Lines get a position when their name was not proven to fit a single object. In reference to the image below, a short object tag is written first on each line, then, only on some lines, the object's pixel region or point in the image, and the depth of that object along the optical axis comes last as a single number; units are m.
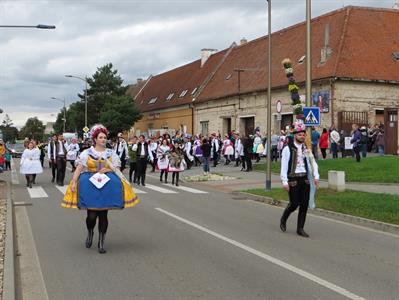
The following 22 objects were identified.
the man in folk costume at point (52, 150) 20.41
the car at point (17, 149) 52.62
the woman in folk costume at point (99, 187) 7.84
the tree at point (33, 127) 144.50
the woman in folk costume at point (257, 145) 29.58
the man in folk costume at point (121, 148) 22.28
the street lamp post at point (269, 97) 18.59
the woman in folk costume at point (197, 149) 31.91
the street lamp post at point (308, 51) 16.09
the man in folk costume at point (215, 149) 31.22
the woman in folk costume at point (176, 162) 20.30
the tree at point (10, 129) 144.52
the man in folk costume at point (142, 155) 20.25
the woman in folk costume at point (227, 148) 31.03
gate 32.16
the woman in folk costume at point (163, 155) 21.02
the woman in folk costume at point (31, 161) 18.70
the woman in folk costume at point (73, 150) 23.81
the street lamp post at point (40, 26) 19.34
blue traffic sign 16.15
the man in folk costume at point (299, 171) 9.68
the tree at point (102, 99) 56.19
